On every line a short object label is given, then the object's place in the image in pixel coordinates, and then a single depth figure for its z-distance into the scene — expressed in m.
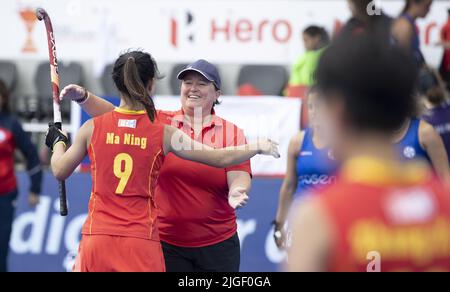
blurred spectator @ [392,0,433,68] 15.09
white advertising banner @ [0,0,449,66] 25.73
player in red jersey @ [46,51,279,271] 10.09
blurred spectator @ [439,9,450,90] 20.57
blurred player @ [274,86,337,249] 13.25
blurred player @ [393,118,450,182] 11.96
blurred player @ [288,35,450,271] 4.87
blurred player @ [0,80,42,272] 16.96
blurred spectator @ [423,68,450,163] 15.56
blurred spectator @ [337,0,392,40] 14.31
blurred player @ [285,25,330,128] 21.98
